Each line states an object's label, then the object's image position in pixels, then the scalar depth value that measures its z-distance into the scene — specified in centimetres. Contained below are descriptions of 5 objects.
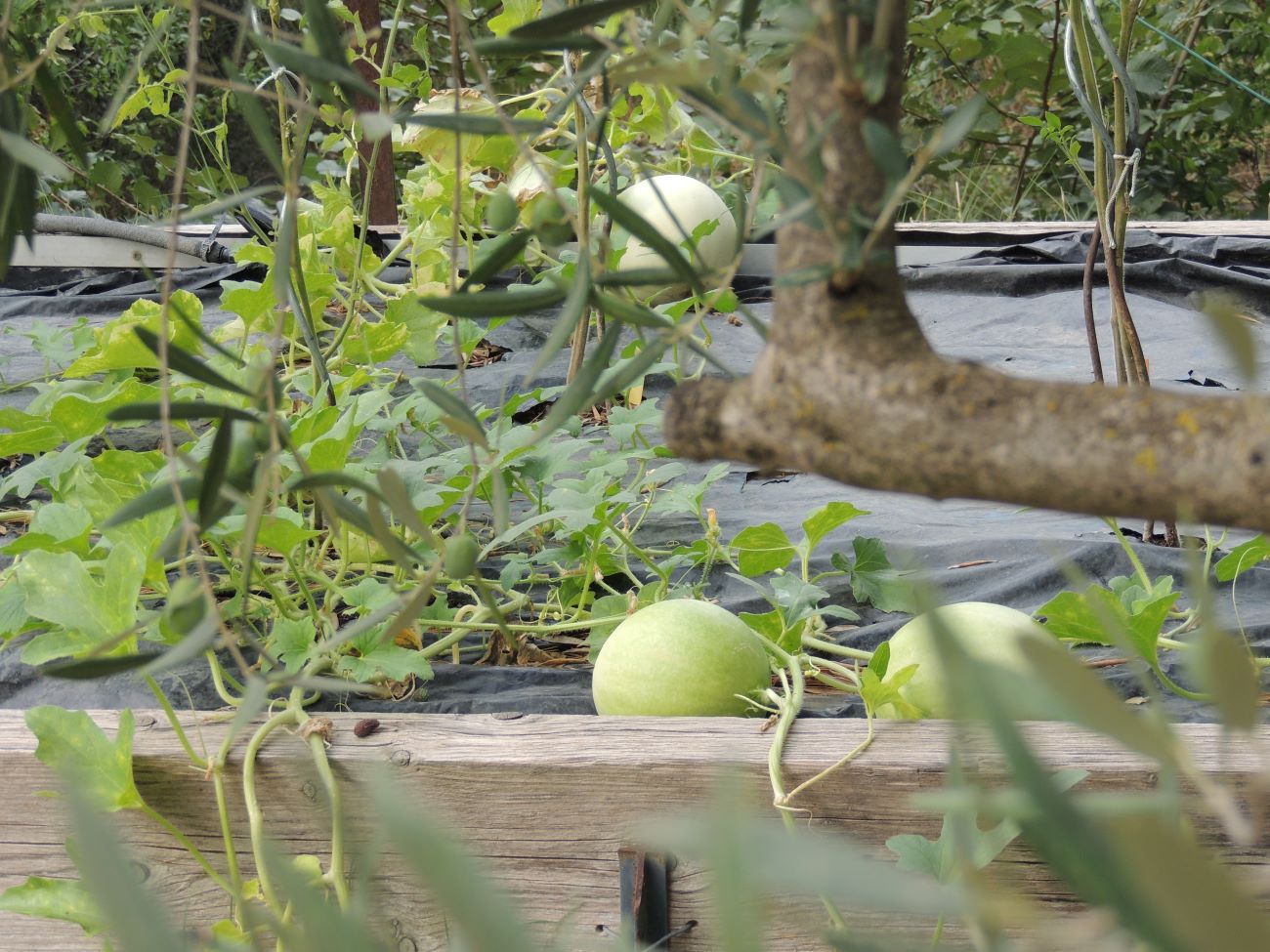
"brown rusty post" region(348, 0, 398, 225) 673
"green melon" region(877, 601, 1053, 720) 173
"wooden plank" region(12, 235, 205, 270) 636
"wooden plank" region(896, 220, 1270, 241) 577
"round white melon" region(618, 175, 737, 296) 489
